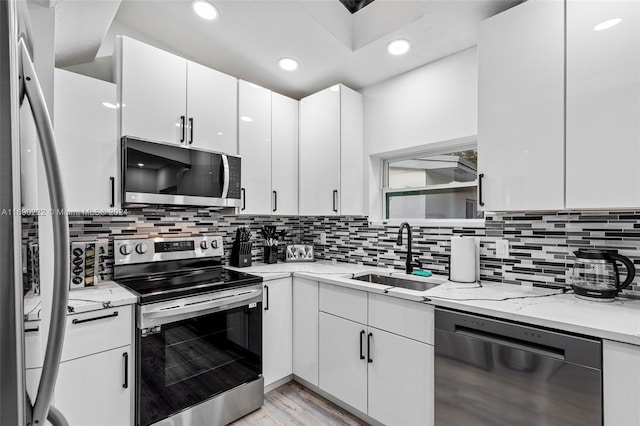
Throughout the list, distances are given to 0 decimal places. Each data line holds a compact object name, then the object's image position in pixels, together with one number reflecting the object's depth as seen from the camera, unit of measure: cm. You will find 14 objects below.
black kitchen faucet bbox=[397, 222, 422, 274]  226
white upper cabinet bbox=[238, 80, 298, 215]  252
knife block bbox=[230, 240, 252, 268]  263
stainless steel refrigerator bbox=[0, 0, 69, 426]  49
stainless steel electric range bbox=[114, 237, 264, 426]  167
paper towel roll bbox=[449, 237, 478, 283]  204
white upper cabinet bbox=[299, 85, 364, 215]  262
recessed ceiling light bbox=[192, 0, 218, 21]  178
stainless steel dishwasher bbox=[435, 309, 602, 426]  124
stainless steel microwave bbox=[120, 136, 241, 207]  189
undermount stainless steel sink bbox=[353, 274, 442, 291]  218
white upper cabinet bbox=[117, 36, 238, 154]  193
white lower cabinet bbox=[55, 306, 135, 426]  146
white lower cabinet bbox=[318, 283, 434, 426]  172
